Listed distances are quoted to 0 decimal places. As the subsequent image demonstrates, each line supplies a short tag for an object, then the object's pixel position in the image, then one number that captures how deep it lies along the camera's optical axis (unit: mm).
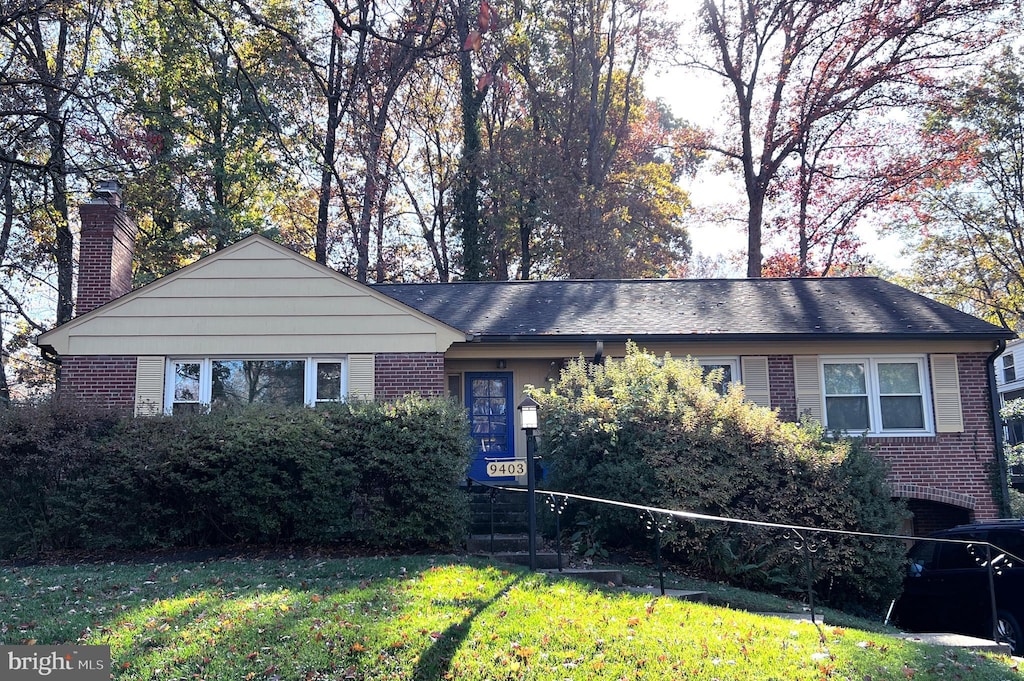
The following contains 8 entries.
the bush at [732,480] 9922
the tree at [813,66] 24297
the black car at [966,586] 8414
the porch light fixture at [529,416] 8898
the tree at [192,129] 21016
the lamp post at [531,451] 8758
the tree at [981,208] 25328
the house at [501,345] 12625
